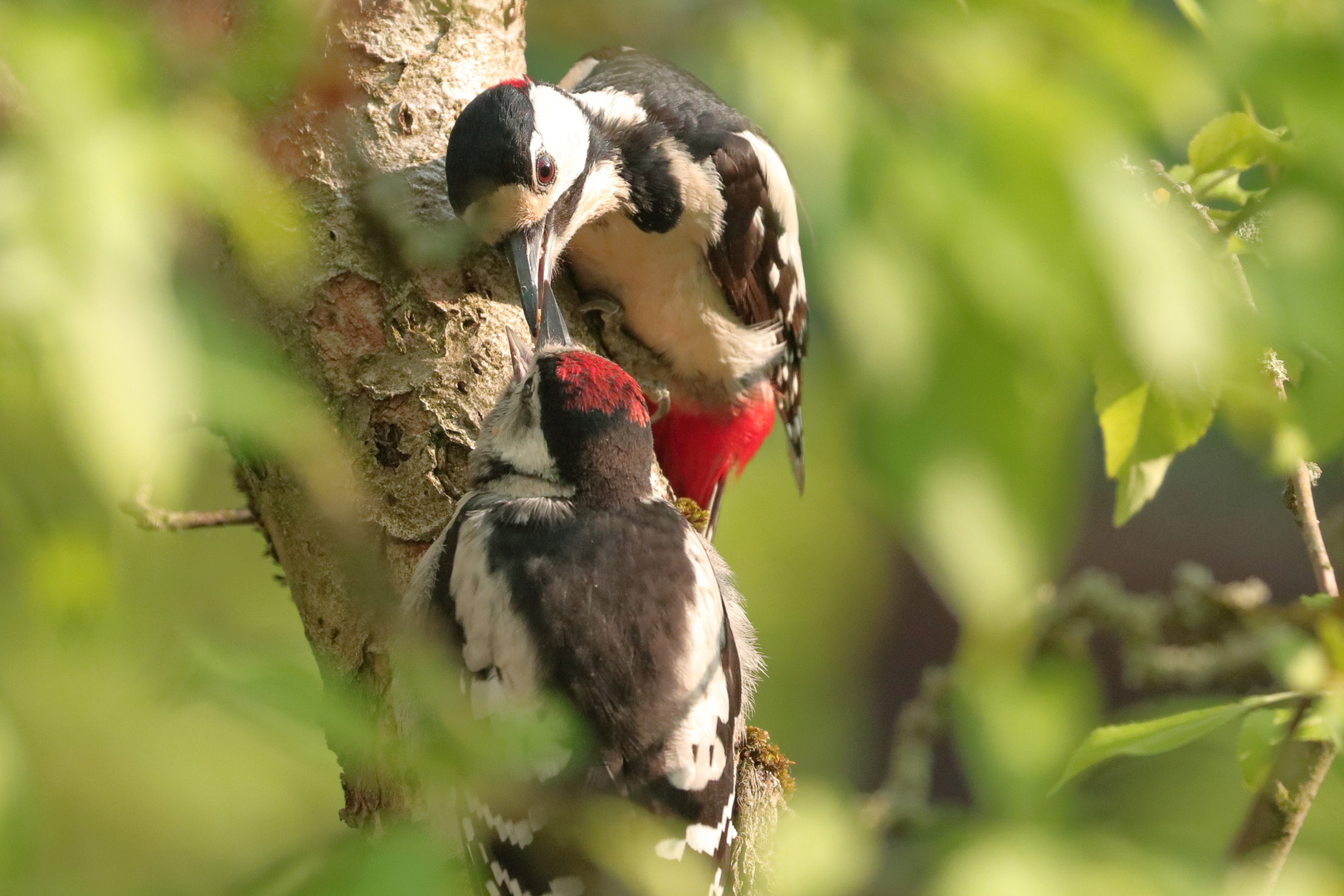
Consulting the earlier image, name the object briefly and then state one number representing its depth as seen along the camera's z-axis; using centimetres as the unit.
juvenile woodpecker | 486
